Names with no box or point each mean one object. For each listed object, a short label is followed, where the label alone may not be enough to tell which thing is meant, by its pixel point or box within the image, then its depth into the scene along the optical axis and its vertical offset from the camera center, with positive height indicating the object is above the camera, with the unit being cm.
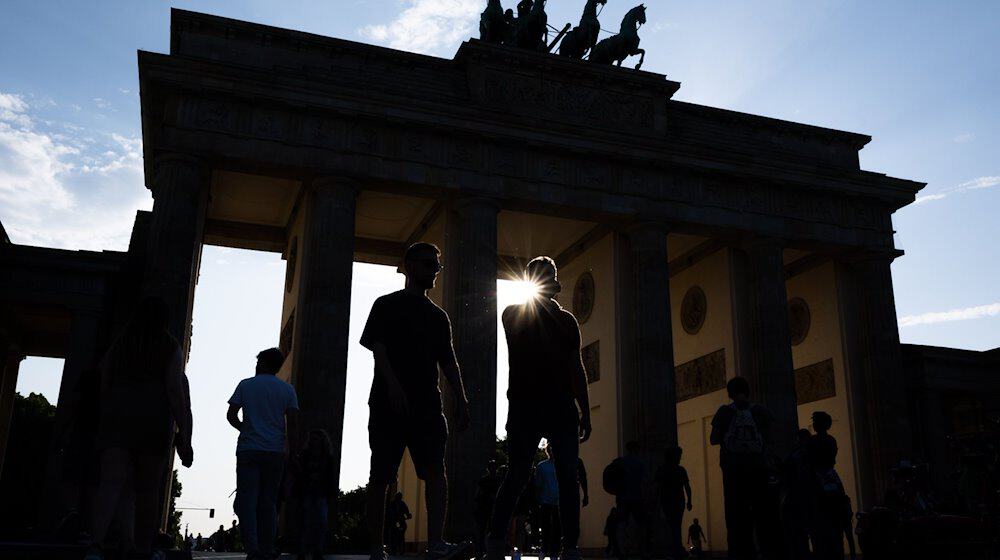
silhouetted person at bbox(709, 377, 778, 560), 848 +68
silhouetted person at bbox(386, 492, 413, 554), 2062 +38
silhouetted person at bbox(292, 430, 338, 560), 1094 +63
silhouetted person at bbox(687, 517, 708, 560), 2833 +11
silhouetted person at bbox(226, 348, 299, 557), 796 +74
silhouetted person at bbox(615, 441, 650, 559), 1352 +70
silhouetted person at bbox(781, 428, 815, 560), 880 +40
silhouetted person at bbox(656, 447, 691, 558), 1377 +75
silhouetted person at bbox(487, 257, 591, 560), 631 +96
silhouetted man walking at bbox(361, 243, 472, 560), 605 +96
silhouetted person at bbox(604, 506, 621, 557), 1823 +9
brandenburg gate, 2289 +941
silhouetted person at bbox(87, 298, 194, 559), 584 +74
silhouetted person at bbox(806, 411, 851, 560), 864 +36
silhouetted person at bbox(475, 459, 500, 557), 1522 +68
